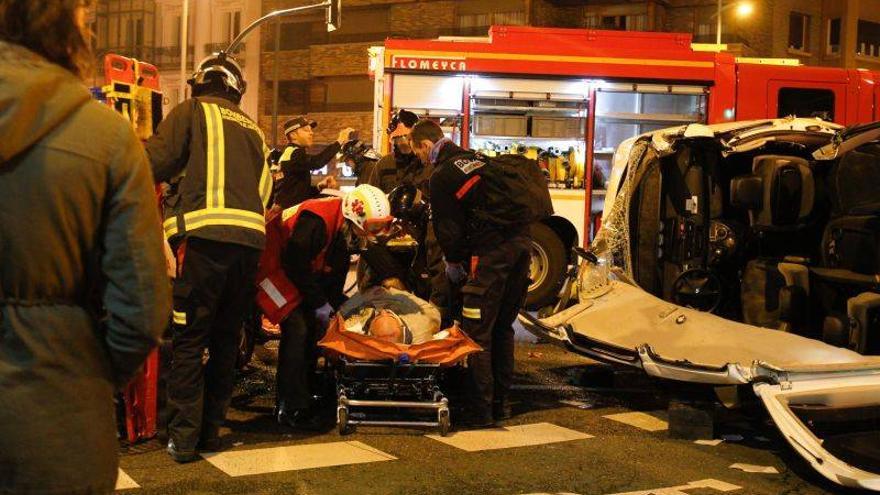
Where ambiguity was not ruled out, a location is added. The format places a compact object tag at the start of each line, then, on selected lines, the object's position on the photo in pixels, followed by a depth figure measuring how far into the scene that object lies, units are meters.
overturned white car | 5.06
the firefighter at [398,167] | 7.84
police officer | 7.24
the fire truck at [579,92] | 11.04
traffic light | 19.20
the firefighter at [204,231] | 4.80
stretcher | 5.31
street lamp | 33.78
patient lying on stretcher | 5.67
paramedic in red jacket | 5.48
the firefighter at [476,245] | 5.79
